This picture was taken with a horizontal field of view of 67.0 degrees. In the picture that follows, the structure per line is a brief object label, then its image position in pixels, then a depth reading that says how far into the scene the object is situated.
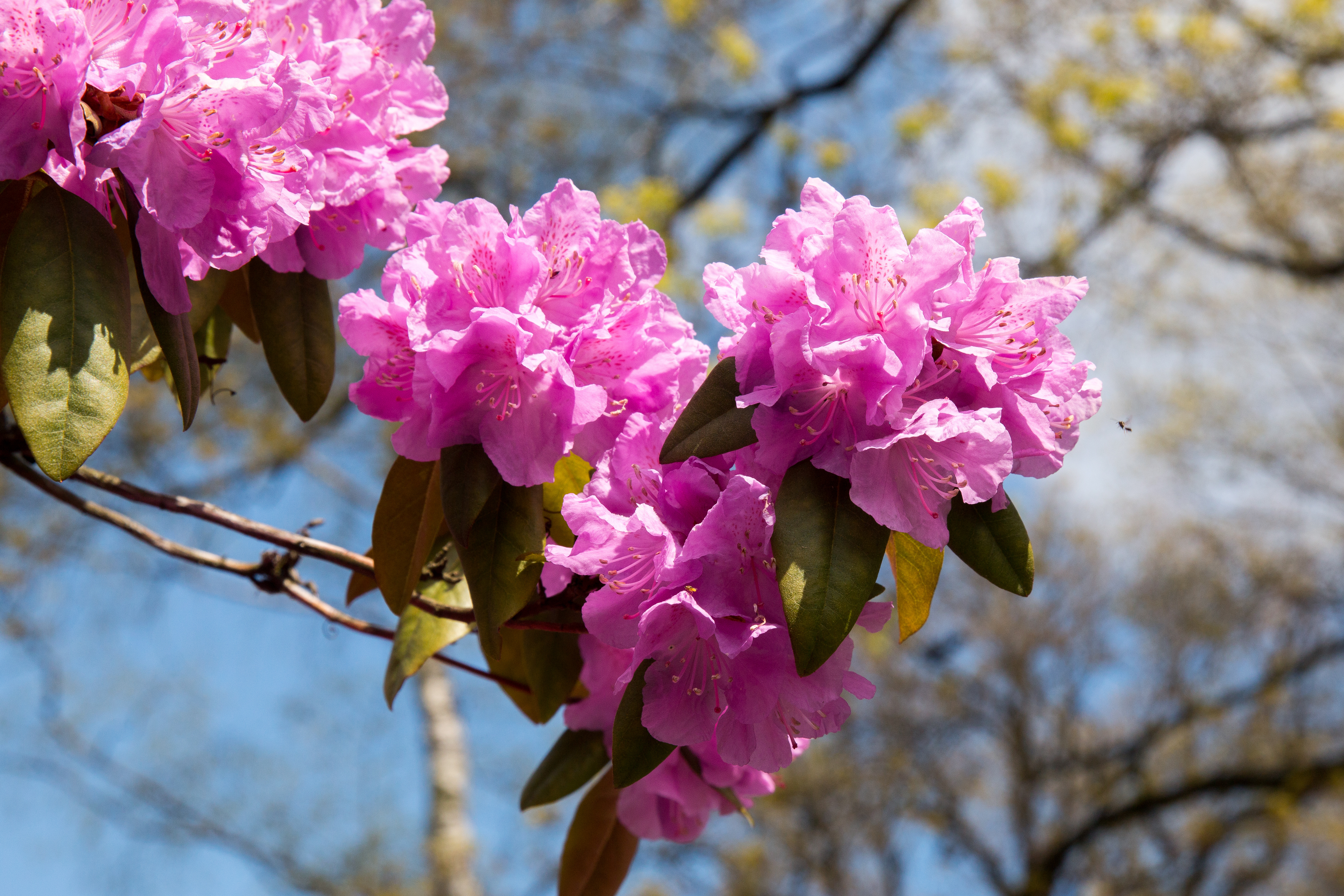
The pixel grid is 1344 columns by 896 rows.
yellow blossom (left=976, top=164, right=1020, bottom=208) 4.81
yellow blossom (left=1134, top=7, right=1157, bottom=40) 5.07
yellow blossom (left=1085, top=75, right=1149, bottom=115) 4.92
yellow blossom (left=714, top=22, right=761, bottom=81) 5.09
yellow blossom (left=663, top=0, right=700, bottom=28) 5.05
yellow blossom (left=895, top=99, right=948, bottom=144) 4.91
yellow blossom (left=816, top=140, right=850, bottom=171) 4.82
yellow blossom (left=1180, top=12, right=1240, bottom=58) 5.06
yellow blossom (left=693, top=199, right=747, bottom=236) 4.83
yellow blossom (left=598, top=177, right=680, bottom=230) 4.49
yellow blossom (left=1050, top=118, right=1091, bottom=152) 5.06
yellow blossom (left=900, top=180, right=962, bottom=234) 4.66
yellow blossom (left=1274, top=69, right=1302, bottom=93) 5.07
